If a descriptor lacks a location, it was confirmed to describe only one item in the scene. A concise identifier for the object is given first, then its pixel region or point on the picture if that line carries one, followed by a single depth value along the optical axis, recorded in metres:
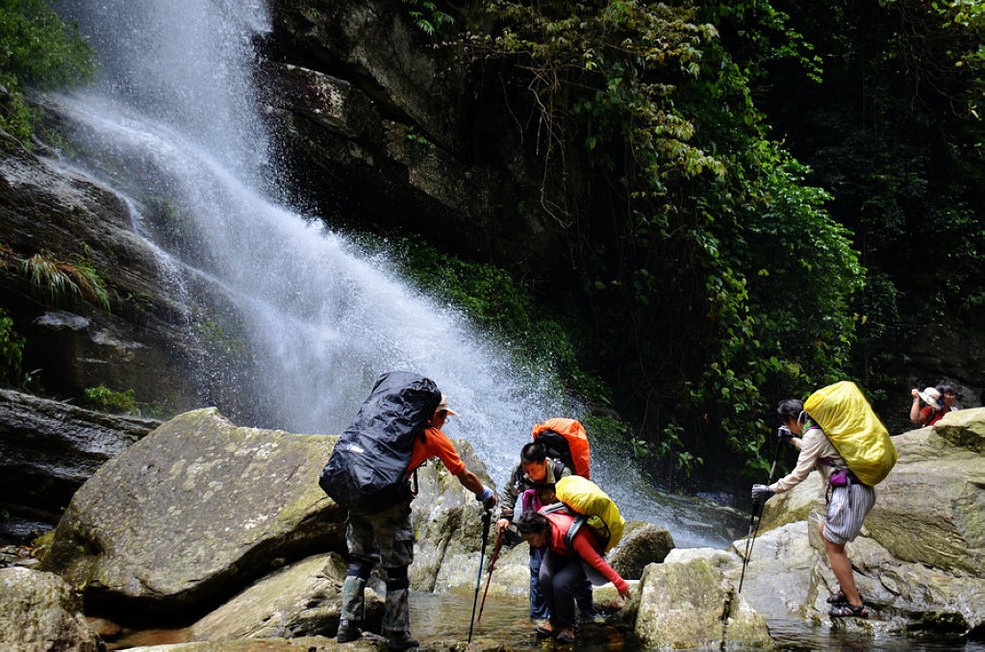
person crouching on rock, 4.70
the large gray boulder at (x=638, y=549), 6.75
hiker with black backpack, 4.12
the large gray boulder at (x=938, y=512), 6.07
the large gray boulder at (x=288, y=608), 4.32
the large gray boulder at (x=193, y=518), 4.91
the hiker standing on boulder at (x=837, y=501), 5.47
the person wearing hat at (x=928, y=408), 9.69
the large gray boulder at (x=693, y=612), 4.57
